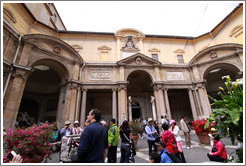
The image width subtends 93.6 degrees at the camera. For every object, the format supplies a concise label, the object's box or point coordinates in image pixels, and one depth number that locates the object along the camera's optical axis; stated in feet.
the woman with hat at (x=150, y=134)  15.70
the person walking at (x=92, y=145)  6.73
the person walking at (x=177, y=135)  13.39
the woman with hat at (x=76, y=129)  19.11
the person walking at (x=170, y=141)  11.82
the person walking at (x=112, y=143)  12.09
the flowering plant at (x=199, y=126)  22.00
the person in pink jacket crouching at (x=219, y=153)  11.00
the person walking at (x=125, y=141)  12.07
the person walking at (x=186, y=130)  20.34
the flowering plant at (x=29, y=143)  10.88
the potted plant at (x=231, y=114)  5.54
